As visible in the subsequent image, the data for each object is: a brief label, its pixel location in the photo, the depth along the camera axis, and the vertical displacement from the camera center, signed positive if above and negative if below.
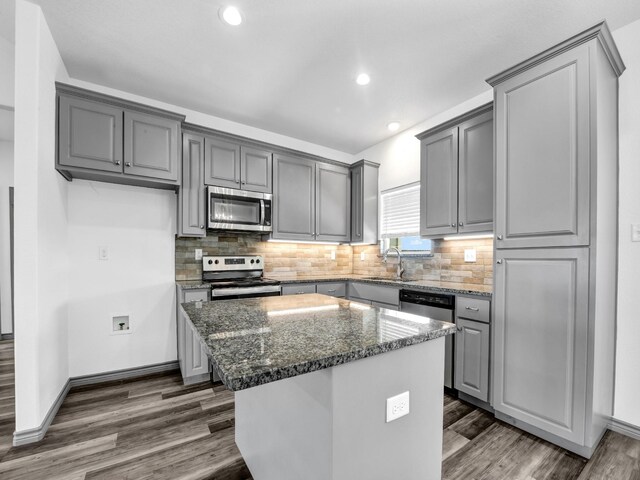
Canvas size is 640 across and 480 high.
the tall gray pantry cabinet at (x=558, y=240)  1.71 +0.00
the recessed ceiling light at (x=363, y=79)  2.55 +1.37
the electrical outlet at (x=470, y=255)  2.82 -0.15
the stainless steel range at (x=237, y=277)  2.81 -0.44
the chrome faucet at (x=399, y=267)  3.44 -0.34
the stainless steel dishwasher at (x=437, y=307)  2.45 -0.59
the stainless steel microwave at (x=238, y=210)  2.96 +0.28
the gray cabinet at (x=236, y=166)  3.00 +0.74
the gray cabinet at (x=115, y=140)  2.30 +0.79
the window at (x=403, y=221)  3.45 +0.21
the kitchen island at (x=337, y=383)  0.84 -0.48
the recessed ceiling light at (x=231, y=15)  1.88 +1.42
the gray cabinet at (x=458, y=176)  2.44 +0.56
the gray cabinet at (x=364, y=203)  3.88 +0.46
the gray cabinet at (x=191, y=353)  2.69 -1.04
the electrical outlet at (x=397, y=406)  1.01 -0.57
